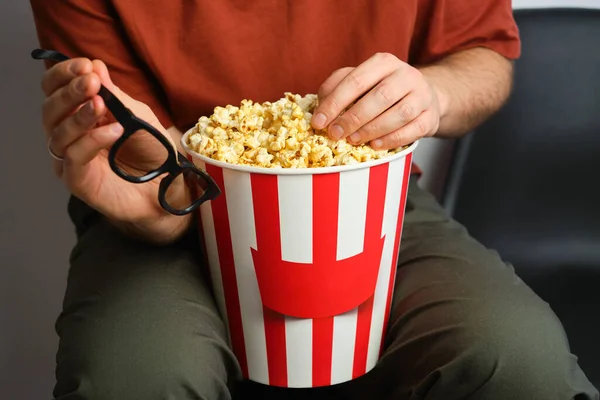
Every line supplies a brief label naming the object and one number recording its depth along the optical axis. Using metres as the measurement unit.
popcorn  0.63
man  0.64
